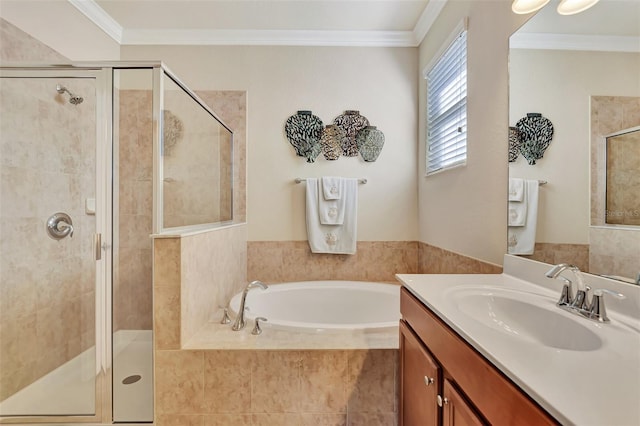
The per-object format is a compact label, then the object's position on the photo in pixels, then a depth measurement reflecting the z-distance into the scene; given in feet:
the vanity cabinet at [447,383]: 1.65
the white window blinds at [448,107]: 5.42
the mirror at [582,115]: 2.53
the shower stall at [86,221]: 4.38
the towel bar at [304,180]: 7.75
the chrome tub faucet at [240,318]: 4.84
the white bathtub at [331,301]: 6.89
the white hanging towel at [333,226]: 7.64
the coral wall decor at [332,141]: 7.77
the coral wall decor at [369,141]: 7.78
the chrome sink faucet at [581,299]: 2.35
